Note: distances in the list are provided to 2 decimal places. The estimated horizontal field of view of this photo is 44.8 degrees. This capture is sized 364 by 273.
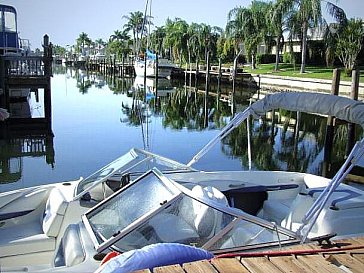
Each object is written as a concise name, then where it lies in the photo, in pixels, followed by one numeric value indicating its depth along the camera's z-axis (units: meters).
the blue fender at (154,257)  3.28
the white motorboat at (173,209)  4.70
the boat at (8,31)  27.25
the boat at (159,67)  55.37
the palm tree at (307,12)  38.47
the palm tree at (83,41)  141.12
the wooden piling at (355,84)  16.95
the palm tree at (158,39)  72.25
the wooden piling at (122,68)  71.37
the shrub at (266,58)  55.22
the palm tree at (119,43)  86.19
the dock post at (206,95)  24.79
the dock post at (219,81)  43.32
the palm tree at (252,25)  48.34
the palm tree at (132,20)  80.86
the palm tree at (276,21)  43.34
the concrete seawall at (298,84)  28.09
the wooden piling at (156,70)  52.64
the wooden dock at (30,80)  19.92
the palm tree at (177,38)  63.09
